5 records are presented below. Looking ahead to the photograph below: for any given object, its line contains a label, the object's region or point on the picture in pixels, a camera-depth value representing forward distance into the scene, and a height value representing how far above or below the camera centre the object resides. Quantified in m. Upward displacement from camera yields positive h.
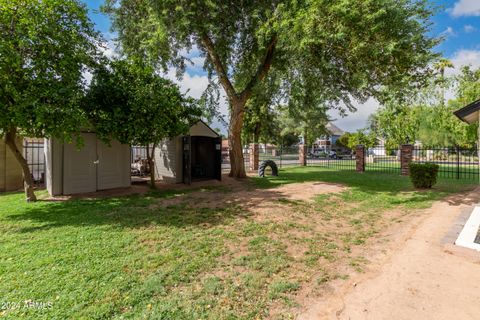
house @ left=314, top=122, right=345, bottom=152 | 58.89 +3.96
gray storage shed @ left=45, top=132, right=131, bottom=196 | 8.24 -0.23
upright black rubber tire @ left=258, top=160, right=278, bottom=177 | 14.06 -0.55
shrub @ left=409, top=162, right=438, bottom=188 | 9.62 -0.67
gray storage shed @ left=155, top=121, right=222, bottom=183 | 11.34 +0.08
